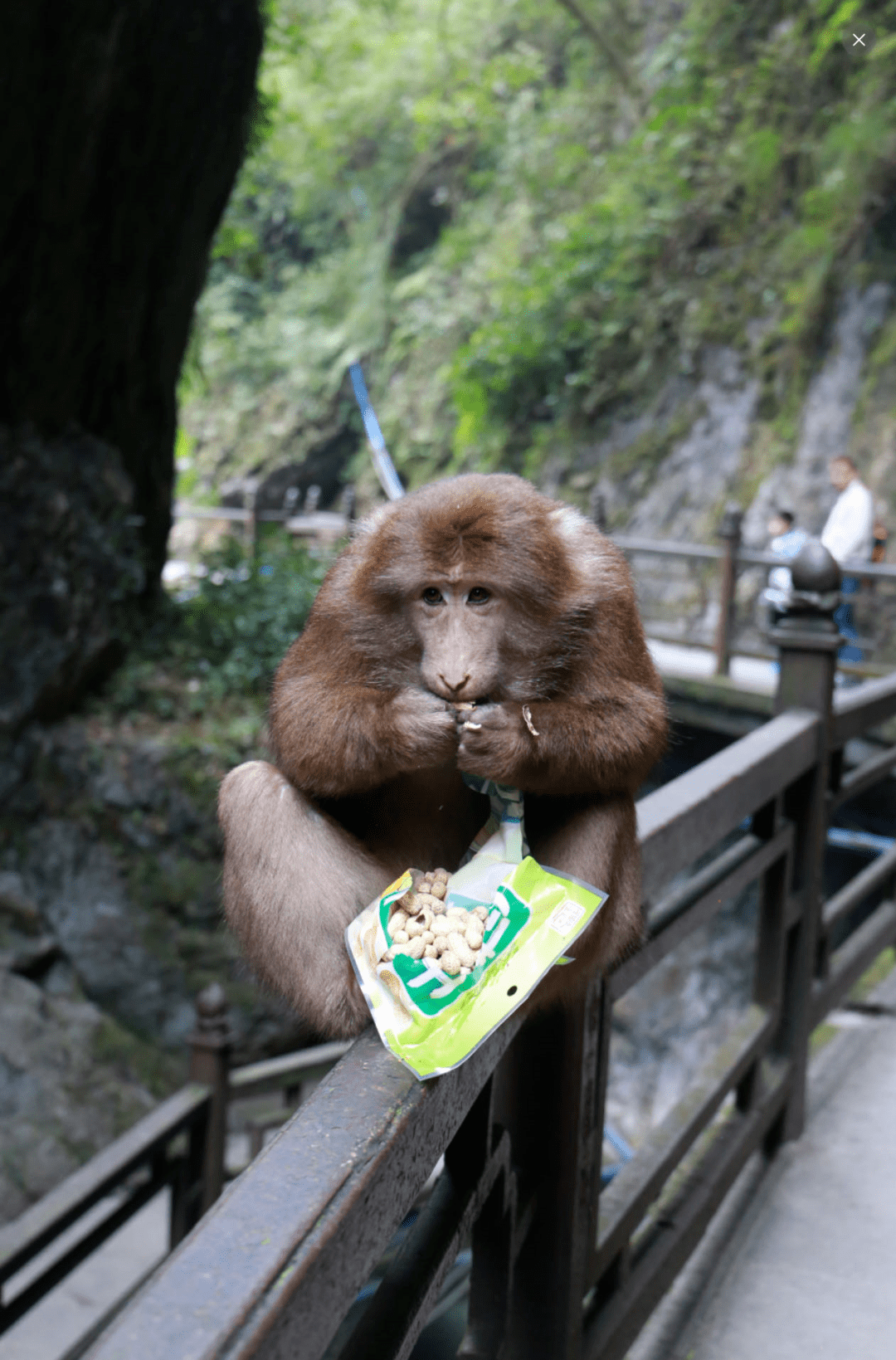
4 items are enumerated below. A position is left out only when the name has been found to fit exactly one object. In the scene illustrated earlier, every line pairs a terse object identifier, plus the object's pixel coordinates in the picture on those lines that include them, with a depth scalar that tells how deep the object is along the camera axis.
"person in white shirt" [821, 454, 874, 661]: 7.71
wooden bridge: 0.74
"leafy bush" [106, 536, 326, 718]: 7.94
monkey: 1.40
